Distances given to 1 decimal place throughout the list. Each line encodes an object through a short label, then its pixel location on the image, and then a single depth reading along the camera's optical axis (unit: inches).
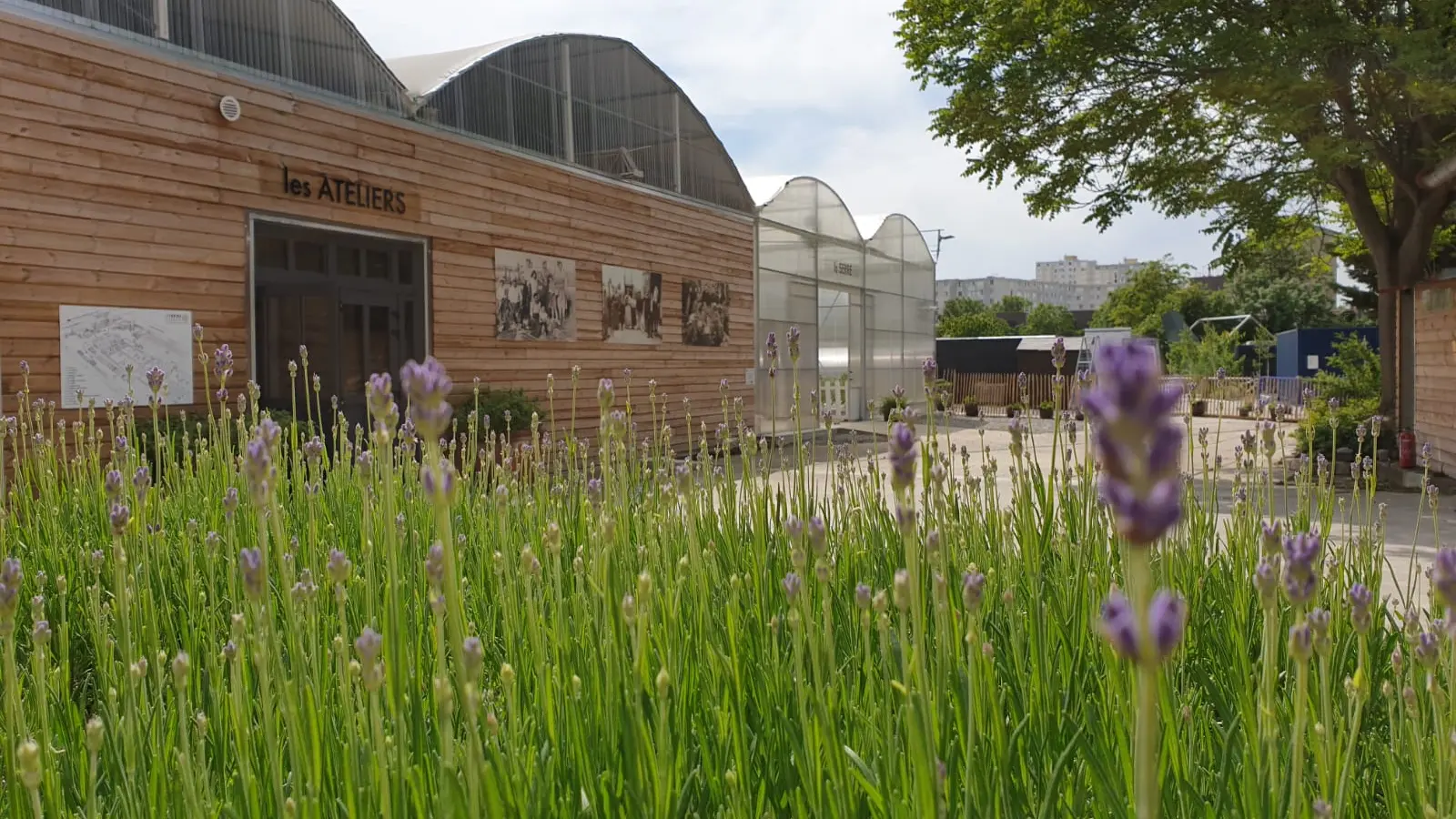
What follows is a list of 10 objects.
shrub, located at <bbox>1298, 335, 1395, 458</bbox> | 451.8
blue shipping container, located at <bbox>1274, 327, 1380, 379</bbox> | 1229.1
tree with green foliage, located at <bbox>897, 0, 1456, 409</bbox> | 369.1
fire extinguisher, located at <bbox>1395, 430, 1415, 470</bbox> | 413.1
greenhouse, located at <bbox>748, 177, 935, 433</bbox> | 684.1
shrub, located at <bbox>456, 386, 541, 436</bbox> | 398.3
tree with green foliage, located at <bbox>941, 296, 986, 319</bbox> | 2637.8
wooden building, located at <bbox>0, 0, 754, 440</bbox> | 286.5
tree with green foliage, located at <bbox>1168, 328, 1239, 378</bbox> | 1163.9
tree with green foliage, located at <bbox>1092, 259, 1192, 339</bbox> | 2075.5
